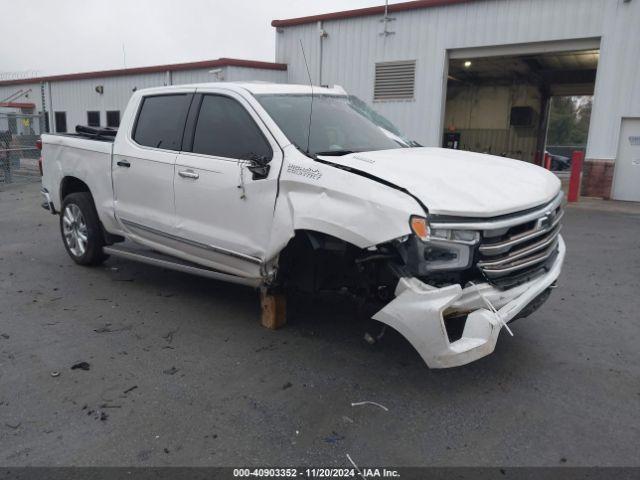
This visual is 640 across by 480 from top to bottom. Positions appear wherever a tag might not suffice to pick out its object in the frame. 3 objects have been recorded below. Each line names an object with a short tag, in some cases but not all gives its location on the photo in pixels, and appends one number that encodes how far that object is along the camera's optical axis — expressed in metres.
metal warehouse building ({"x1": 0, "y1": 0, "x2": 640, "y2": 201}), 13.22
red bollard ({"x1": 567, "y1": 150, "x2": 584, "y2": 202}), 13.56
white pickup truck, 3.19
